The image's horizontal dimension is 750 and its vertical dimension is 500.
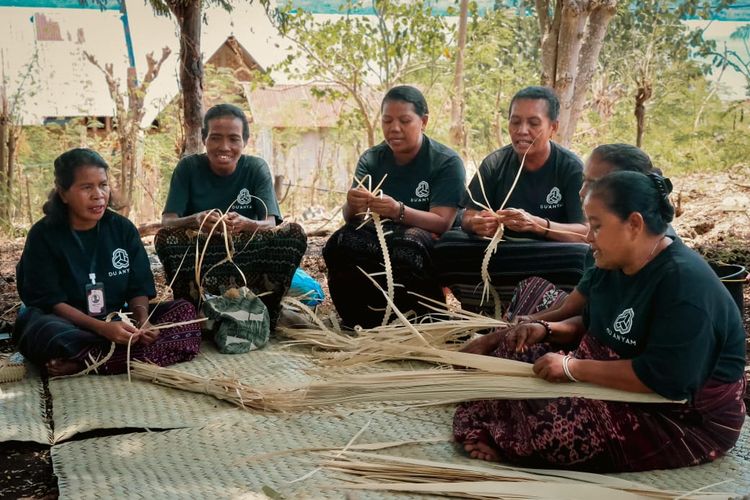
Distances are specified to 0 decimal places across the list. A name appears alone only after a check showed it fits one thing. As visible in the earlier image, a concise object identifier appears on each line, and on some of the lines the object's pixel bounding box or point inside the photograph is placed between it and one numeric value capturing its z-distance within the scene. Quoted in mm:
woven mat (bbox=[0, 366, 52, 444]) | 2728
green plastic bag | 3682
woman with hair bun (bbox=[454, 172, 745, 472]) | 2174
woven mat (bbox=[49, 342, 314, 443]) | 2832
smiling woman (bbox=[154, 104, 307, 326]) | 3857
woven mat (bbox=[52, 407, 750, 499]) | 2283
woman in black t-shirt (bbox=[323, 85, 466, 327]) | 3807
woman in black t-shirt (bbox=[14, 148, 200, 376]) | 3332
